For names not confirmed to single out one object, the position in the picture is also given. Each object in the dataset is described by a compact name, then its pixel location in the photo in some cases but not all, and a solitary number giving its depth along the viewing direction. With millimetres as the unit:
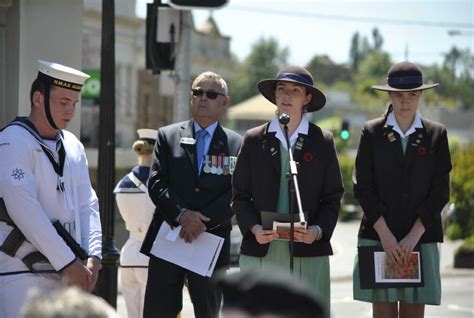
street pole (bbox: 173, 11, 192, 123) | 23783
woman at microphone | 14348
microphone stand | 13573
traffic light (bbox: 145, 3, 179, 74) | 23857
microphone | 13615
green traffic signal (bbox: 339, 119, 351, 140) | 54471
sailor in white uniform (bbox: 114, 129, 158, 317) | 19814
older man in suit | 15669
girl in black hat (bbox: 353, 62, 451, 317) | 14953
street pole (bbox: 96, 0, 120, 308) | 19357
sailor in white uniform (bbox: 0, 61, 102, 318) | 12614
